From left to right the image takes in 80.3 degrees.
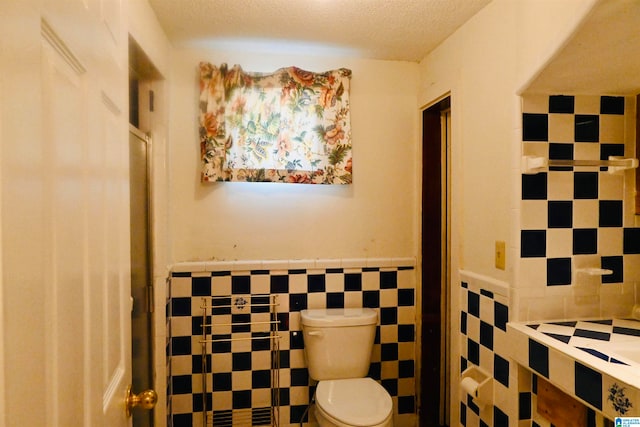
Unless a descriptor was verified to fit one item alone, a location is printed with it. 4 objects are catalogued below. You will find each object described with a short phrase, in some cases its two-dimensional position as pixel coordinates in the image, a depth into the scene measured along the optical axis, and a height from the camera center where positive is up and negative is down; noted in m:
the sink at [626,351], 1.16 -0.45
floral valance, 2.08 +0.45
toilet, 1.94 -0.77
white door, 0.39 -0.01
